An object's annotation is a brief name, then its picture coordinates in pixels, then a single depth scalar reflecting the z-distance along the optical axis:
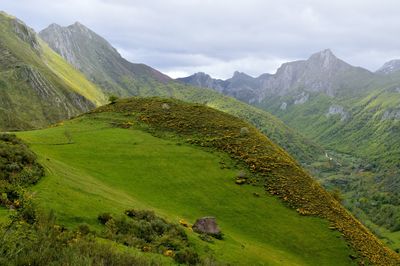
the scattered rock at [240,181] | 58.17
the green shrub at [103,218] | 30.92
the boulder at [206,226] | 39.41
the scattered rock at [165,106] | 84.19
